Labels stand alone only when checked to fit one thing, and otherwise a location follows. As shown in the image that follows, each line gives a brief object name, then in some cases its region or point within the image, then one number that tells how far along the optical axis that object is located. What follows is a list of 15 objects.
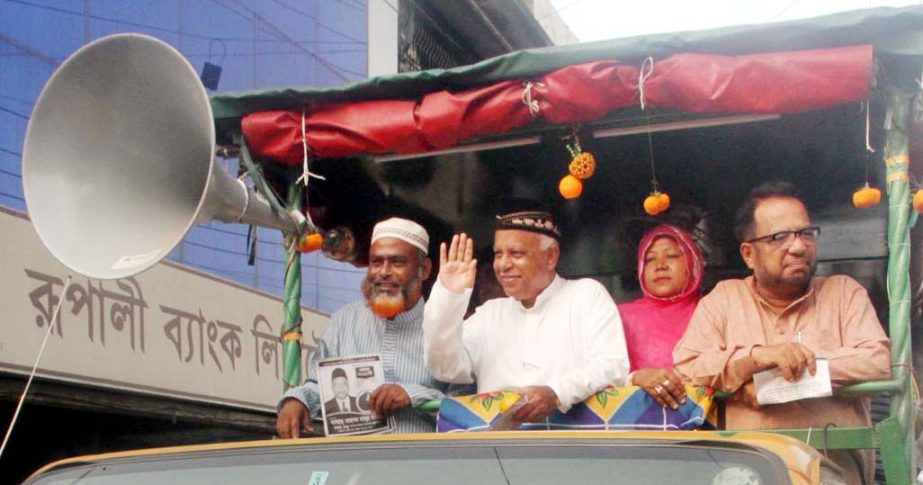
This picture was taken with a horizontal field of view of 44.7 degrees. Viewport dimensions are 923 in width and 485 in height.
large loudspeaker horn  4.03
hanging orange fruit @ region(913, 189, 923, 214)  3.74
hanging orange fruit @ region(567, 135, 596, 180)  4.27
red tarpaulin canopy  3.70
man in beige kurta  3.61
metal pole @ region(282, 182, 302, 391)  4.48
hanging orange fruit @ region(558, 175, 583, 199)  4.23
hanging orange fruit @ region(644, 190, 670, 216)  4.38
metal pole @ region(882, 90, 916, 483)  3.60
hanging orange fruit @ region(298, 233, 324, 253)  4.64
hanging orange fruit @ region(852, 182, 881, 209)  4.01
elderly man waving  3.87
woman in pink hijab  4.30
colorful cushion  3.63
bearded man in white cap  4.27
